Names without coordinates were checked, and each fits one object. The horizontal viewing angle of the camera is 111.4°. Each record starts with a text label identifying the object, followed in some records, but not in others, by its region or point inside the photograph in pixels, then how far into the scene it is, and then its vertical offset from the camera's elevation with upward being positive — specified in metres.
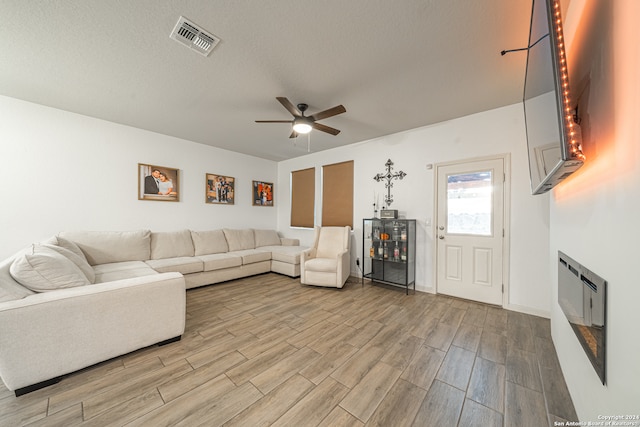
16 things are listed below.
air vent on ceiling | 1.75 +1.49
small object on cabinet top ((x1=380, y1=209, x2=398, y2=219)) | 3.75 +0.05
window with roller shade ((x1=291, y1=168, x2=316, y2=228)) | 5.29 +0.43
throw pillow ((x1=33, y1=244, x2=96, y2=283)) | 2.11 -0.52
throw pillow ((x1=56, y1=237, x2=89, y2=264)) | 2.78 -0.45
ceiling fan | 2.44 +1.18
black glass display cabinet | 3.63 -0.62
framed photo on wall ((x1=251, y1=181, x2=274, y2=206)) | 5.57 +0.53
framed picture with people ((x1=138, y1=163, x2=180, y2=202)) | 3.90 +0.53
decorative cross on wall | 3.99 +0.68
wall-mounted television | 0.96 +0.61
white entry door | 2.99 -0.18
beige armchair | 3.66 -0.81
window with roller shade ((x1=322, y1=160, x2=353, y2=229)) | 4.59 +0.45
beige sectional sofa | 1.49 -0.81
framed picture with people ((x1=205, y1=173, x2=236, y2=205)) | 4.74 +0.54
